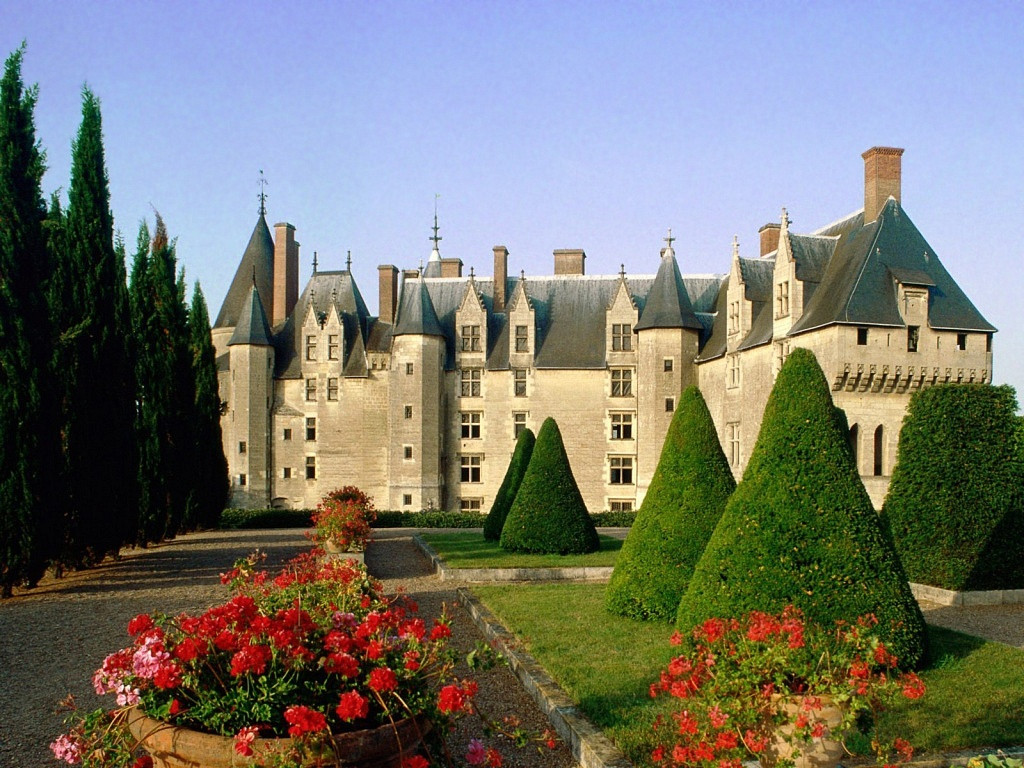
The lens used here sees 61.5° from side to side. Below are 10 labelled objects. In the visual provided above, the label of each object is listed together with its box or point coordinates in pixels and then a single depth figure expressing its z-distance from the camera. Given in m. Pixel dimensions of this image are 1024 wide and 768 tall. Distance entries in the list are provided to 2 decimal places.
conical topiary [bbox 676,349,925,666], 6.77
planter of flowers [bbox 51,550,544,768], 3.15
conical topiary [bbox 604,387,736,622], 9.25
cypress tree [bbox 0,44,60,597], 11.38
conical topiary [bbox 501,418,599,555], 14.88
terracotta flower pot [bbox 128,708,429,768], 3.13
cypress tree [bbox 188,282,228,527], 22.23
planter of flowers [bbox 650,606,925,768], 4.02
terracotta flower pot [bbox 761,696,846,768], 4.24
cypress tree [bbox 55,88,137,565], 12.84
